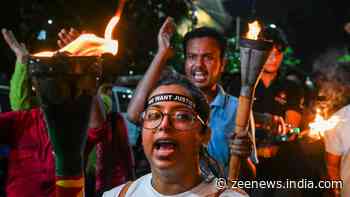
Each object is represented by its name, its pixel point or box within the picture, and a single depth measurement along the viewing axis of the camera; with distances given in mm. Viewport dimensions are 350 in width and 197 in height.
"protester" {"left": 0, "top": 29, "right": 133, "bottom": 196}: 3725
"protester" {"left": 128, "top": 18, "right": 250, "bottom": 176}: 3932
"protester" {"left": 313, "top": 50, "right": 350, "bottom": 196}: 4375
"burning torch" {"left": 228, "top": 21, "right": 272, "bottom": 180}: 3258
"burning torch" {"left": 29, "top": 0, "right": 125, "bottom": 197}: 1681
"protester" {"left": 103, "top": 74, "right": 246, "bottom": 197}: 2438
